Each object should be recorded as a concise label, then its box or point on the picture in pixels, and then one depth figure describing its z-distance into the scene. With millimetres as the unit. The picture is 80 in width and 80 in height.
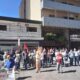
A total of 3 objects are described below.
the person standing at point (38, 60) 7358
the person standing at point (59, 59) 7257
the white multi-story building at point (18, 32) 12550
